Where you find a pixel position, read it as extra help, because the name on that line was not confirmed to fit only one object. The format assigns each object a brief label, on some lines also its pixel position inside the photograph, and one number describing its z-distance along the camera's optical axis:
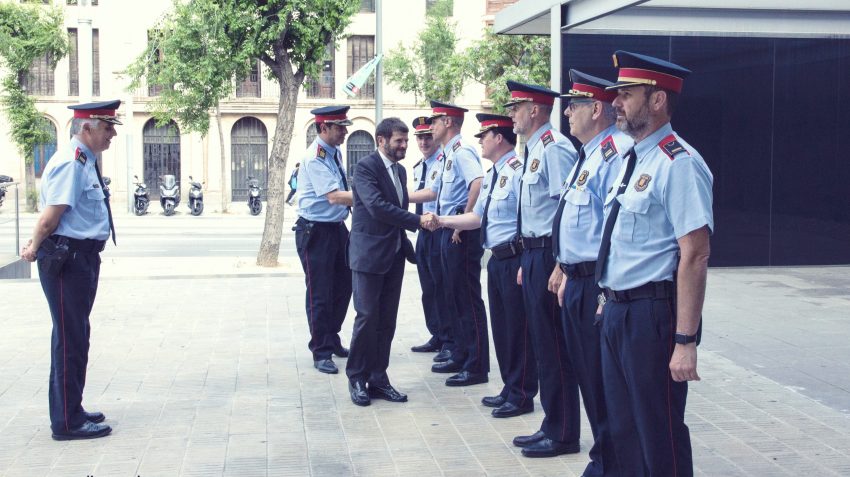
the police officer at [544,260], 5.46
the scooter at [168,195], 31.39
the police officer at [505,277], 6.11
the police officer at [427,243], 7.73
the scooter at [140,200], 31.19
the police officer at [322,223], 7.62
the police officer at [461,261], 7.15
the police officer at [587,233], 4.74
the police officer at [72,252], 5.58
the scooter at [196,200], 31.05
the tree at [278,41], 14.26
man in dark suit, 6.55
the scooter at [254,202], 31.78
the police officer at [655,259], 3.77
